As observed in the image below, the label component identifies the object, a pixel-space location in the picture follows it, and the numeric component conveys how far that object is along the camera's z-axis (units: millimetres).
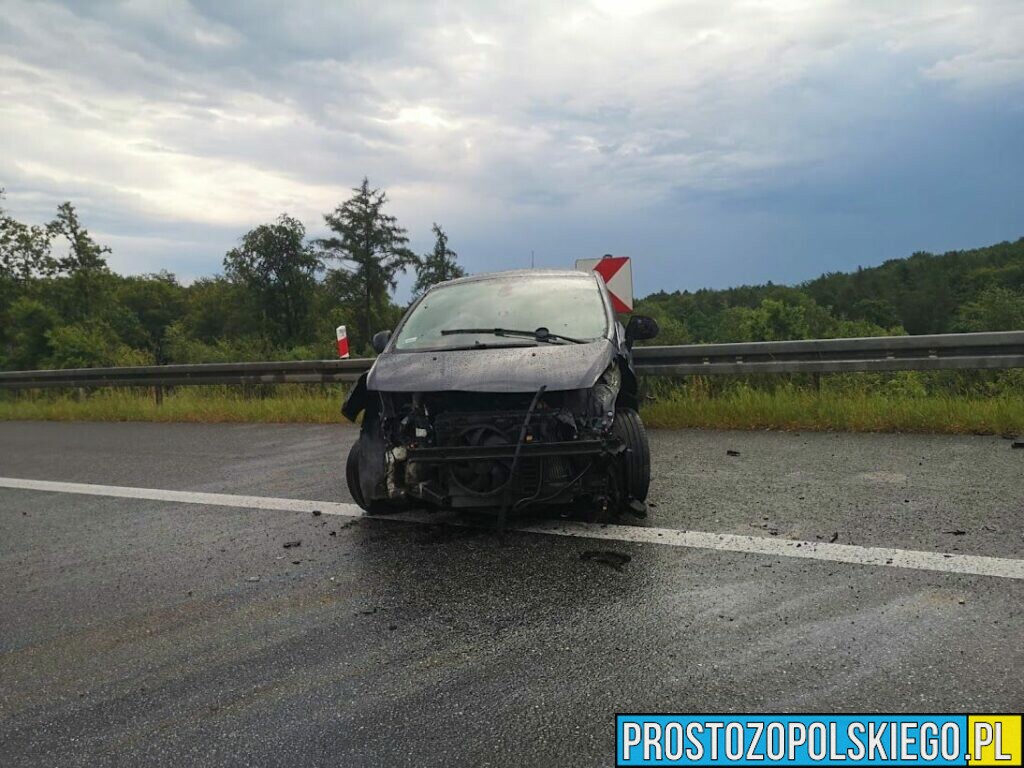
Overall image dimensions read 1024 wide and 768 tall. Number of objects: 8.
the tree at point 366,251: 67812
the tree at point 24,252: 47812
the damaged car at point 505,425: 4309
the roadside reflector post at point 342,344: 14341
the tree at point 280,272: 70125
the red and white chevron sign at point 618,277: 10164
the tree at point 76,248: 52750
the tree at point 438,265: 68250
